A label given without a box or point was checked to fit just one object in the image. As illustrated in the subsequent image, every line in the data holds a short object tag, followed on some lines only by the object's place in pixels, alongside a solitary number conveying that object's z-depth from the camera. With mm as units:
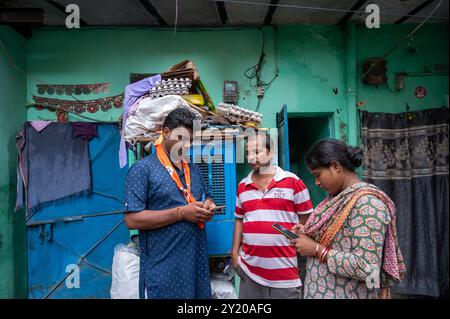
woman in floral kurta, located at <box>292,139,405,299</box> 1442
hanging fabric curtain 3914
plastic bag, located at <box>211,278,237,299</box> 2857
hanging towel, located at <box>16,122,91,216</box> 3838
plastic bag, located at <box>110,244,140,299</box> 2887
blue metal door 3941
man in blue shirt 2004
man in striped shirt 2248
